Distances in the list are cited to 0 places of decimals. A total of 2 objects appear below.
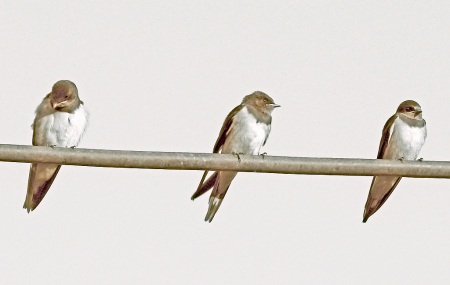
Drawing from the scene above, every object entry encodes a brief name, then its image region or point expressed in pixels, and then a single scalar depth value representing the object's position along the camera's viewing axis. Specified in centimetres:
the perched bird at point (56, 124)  1505
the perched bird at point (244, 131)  1627
